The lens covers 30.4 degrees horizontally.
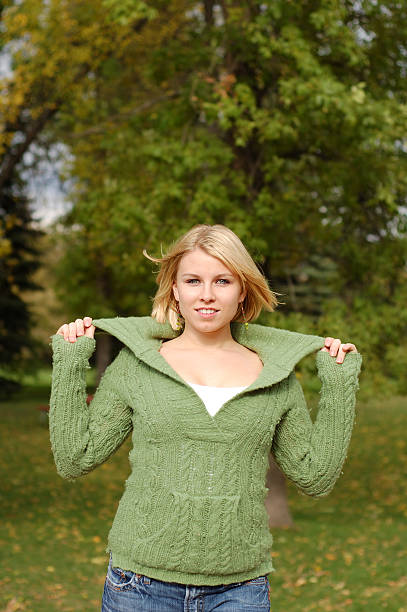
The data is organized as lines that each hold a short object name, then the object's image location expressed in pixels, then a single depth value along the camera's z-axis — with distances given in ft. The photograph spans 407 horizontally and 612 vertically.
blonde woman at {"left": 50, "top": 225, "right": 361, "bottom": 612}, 7.47
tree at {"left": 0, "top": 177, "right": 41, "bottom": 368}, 64.75
